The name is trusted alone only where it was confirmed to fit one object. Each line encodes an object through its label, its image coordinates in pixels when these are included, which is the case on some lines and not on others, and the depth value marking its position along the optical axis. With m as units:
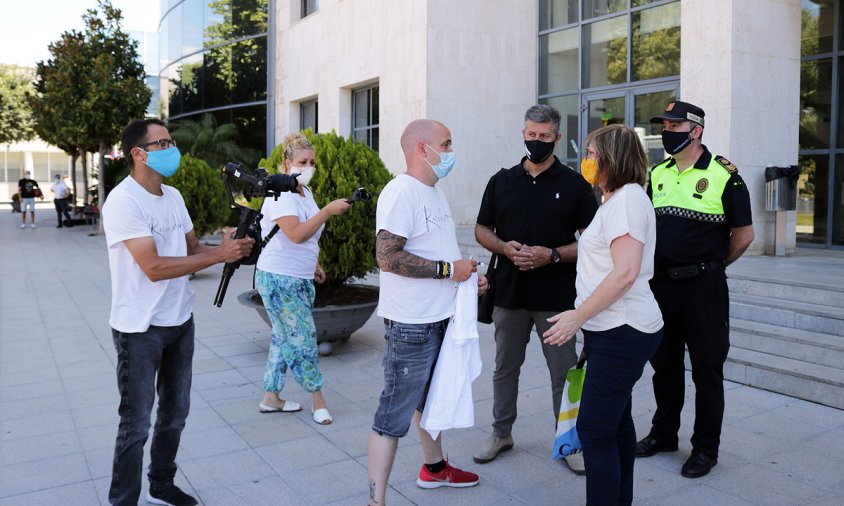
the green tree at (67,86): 20.48
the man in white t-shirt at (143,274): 3.21
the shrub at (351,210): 6.88
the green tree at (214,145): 21.42
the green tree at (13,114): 39.34
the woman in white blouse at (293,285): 4.96
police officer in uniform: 4.03
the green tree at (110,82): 20.44
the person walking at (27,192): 24.80
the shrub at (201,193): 12.49
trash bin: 9.06
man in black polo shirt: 4.11
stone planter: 6.71
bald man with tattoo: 3.32
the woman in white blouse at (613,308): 2.98
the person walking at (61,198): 25.12
